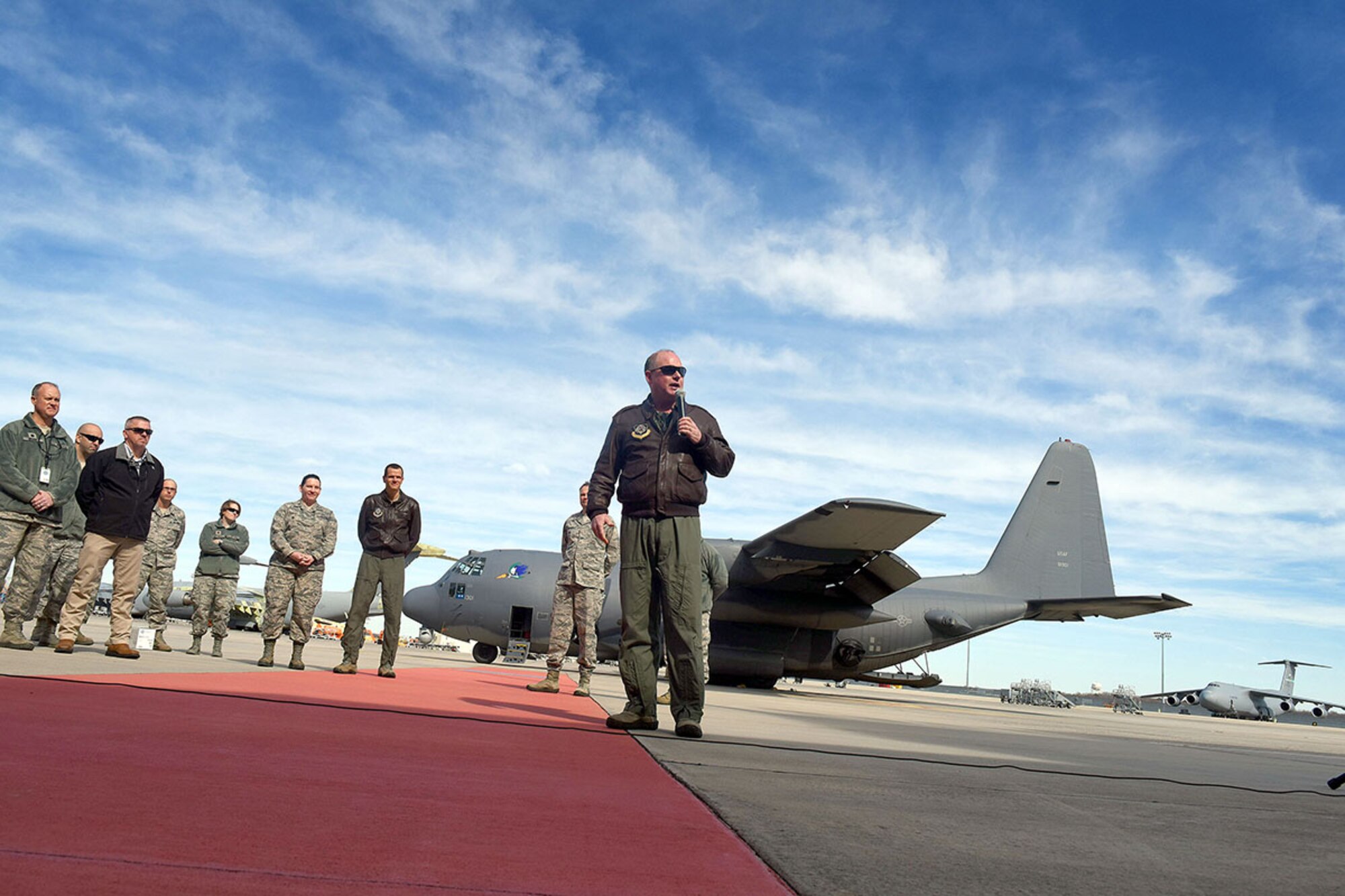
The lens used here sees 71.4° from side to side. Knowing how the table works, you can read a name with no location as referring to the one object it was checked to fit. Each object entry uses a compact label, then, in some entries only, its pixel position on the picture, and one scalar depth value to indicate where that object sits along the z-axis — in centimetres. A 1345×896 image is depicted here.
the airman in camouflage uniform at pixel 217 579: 945
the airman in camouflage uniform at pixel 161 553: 935
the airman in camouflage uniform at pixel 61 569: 764
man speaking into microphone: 448
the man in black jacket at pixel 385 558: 762
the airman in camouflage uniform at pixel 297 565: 802
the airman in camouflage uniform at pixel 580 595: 770
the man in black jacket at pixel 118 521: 689
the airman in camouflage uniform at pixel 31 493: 649
